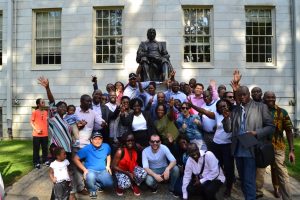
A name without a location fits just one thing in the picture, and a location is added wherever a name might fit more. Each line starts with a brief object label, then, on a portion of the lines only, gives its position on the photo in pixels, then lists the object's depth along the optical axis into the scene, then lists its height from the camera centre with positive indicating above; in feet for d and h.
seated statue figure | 34.96 +4.08
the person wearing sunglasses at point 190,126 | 24.81 -1.44
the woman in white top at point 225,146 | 22.91 -2.60
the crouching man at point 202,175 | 21.61 -4.12
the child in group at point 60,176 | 20.79 -3.98
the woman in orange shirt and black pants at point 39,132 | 30.91 -2.29
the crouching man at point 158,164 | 23.53 -3.81
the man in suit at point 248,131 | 18.86 -1.36
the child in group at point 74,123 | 23.97 -1.20
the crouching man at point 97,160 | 23.47 -3.53
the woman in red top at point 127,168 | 23.61 -4.08
